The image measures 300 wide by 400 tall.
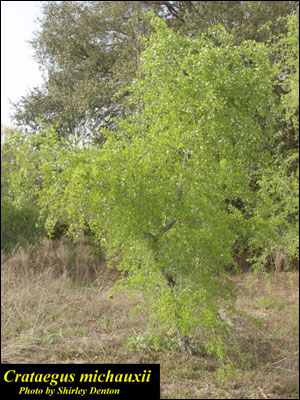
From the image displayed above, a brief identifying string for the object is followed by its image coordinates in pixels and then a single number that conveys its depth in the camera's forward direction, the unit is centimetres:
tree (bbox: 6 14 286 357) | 334
